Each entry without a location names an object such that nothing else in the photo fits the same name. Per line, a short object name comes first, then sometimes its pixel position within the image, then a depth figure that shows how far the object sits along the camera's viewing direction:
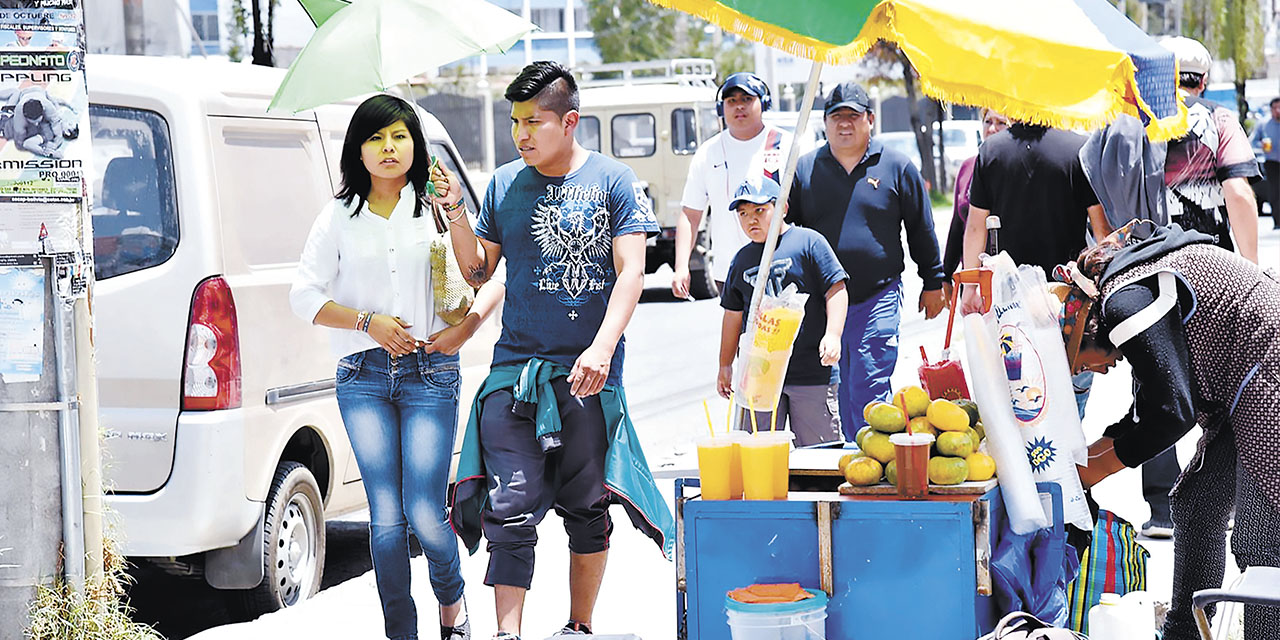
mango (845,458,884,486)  8.20
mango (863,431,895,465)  8.29
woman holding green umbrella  10.01
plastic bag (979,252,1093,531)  8.32
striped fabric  8.84
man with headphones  14.99
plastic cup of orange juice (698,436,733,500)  8.37
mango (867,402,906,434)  8.35
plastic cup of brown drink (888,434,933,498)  7.98
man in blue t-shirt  9.77
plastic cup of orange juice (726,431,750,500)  8.42
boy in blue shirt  12.12
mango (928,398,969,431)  8.30
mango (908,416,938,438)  8.30
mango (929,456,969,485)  8.05
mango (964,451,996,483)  8.16
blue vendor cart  7.93
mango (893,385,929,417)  8.51
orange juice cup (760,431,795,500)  8.30
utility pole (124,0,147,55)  37.47
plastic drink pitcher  7.99
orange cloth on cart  7.96
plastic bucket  7.86
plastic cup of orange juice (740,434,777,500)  8.26
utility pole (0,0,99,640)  9.13
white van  10.86
